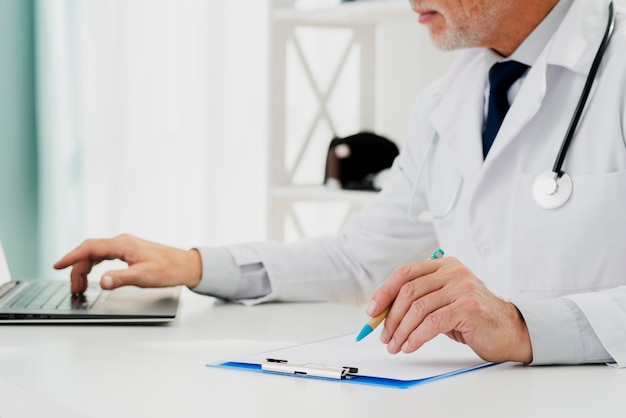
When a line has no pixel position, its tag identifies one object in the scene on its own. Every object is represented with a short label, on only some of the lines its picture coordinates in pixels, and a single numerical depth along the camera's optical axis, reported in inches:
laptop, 63.5
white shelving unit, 102.0
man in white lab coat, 55.6
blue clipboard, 52.8
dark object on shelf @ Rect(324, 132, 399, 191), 104.1
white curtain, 129.8
